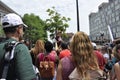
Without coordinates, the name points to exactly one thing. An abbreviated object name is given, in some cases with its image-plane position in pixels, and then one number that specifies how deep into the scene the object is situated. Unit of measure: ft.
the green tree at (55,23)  54.09
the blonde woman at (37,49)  11.69
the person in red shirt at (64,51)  11.77
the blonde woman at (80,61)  5.68
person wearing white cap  4.69
